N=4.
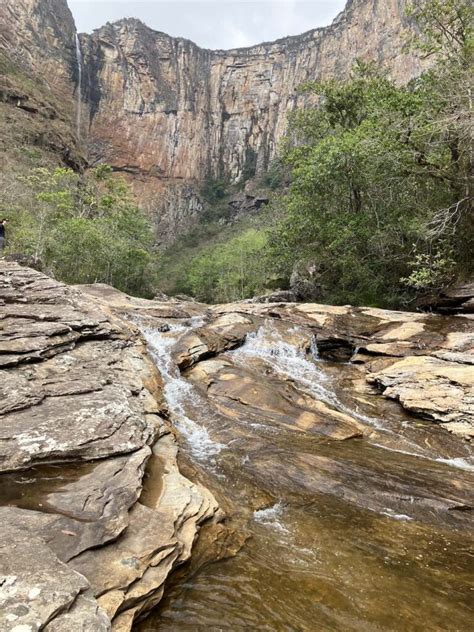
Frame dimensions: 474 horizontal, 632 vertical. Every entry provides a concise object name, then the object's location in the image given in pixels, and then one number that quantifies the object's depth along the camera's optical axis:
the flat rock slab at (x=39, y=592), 2.73
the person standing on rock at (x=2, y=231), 16.67
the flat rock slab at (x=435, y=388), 9.13
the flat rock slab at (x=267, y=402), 8.87
